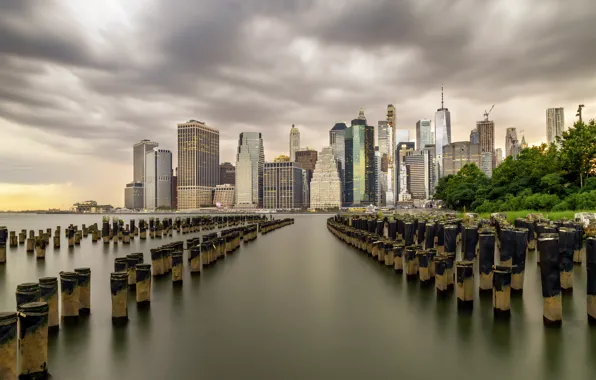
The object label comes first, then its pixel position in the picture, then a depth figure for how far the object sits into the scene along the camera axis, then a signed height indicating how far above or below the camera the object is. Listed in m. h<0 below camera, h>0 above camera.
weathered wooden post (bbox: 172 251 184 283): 16.58 -2.76
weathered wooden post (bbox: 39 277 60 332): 10.06 -2.39
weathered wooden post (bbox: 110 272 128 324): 10.54 -2.66
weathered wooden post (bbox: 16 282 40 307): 9.52 -2.19
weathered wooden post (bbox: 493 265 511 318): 10.62 -2.80
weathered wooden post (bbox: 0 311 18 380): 6.86 -2.48
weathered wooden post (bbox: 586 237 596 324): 9.73 -2.05
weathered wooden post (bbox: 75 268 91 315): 11.41 -2.61
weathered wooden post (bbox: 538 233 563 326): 9.81 -2.08
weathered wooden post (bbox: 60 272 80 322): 11.12 -2.64
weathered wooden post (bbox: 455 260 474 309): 11.91 -2.86
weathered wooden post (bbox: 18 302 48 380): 7.44 -2.59
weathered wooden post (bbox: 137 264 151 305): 12.67 -2.77
